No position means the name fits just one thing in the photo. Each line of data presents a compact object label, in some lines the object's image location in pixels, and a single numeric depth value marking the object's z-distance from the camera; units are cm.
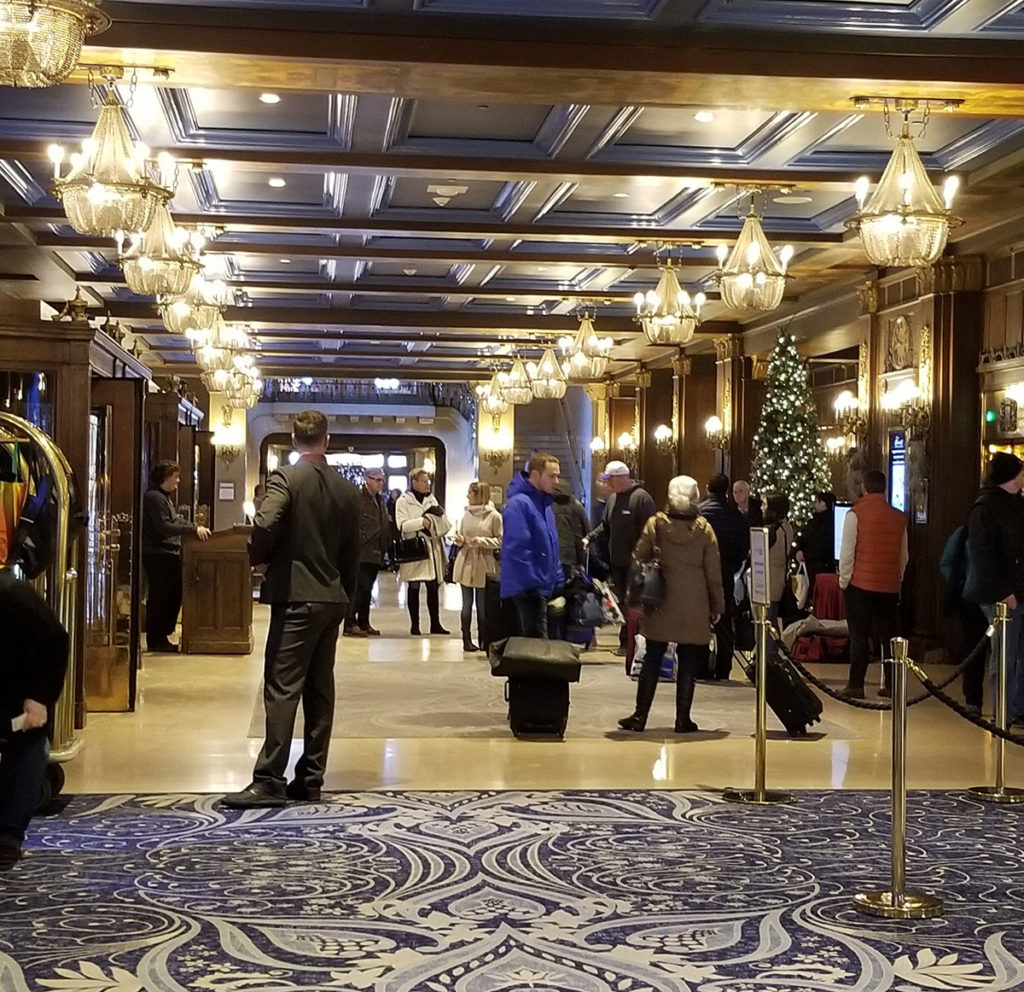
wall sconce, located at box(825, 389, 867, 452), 1473
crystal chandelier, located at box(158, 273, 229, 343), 1312
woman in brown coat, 842
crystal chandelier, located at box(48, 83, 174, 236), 758
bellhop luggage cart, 691
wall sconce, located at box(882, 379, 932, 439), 1302
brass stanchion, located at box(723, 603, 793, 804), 664
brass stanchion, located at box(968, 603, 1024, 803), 675
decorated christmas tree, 1570
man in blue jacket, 924
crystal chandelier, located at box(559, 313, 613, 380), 1522
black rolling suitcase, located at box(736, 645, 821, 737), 837
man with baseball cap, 1166
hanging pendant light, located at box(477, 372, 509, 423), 2370
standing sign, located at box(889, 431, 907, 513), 1365
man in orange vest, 1029
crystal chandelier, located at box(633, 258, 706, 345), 1187
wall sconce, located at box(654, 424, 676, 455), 2253
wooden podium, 1241
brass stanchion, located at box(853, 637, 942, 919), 485
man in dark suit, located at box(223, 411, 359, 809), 646
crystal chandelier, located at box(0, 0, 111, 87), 480
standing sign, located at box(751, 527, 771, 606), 713
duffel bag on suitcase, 824
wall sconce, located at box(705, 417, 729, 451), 1923
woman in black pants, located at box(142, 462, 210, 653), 1209
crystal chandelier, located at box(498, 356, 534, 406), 2183
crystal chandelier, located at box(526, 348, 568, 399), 1778
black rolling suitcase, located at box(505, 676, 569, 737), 834
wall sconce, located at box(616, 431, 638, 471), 2483
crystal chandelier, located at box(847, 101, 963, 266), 800
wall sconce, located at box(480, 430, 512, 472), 2983
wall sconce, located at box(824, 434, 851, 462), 1917
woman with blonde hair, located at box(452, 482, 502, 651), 1262
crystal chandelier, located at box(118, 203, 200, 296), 946
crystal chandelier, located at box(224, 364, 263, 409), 2030
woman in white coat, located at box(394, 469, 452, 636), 1415
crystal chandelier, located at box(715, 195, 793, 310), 995
